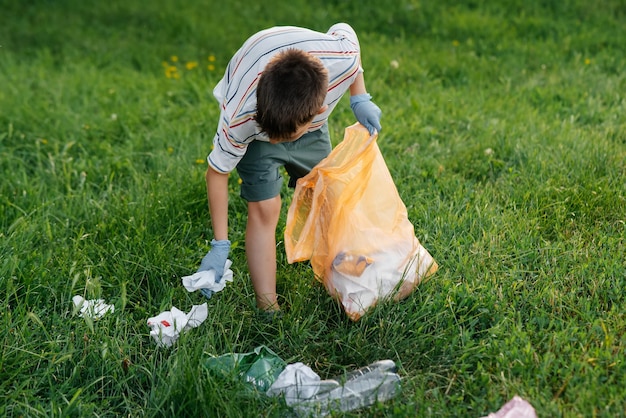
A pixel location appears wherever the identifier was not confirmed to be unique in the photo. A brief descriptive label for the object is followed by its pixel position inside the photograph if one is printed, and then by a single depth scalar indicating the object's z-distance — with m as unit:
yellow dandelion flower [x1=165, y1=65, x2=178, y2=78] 4.97
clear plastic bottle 2.18
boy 2.25
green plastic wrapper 2.27
